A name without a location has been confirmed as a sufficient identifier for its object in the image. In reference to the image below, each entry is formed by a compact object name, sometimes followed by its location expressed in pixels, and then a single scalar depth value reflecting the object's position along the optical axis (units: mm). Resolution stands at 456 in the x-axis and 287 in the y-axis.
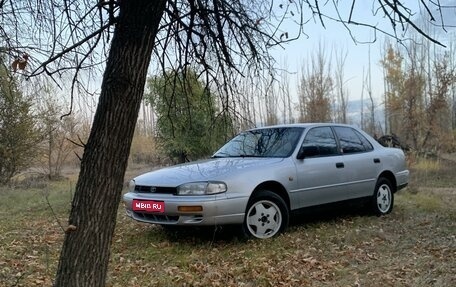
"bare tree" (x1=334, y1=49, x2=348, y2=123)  29062
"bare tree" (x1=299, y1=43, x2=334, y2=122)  23500
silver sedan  5422
